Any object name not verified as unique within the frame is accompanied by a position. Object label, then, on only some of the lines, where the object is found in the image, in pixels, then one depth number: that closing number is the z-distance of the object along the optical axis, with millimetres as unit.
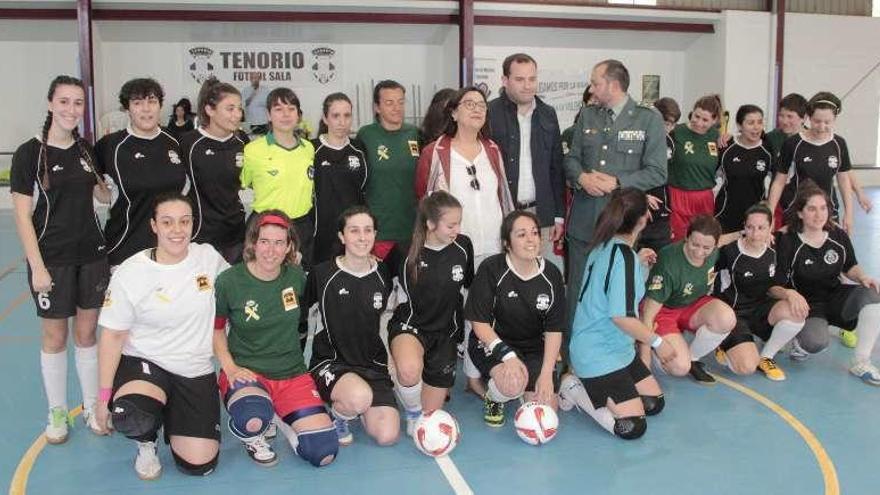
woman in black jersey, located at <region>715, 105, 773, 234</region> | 5930
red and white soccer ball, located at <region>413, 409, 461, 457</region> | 3605
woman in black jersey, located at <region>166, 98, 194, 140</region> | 13648
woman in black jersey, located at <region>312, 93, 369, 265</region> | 4574
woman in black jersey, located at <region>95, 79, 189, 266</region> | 3971
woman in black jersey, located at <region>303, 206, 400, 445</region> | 3807
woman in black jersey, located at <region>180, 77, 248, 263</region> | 4246
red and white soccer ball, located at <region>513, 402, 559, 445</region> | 3736
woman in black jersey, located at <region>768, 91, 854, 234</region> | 5508
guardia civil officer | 4559
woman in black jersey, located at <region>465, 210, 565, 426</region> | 3984
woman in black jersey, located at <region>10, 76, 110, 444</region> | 3689
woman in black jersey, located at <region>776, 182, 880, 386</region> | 4848
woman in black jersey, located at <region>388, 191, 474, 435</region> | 4000
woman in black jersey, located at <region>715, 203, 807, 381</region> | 4781
